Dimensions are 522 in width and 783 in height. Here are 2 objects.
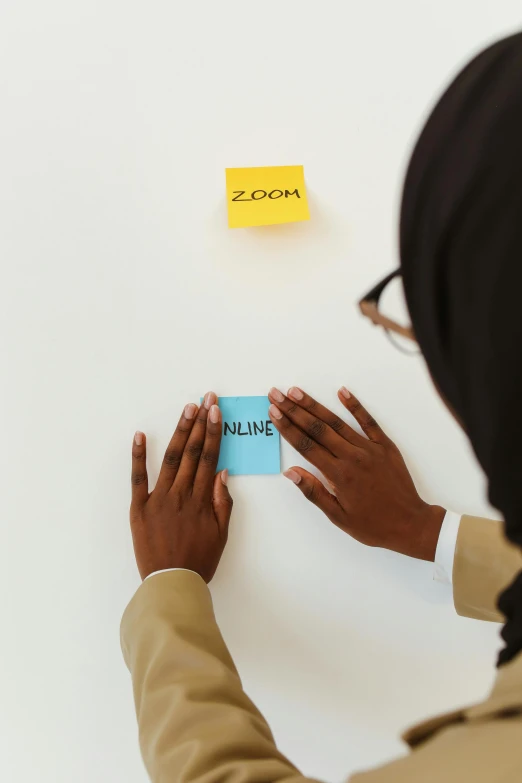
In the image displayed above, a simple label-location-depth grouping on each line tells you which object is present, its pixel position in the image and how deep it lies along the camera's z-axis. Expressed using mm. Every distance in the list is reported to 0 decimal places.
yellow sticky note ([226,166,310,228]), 748
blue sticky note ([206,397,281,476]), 752
